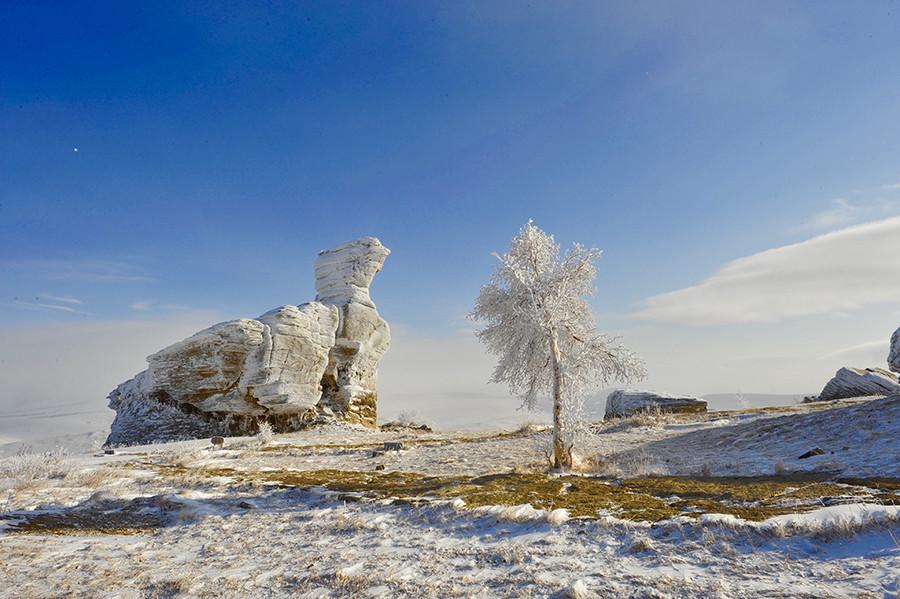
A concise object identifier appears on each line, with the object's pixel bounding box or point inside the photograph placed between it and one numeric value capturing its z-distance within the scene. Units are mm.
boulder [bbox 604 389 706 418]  29750
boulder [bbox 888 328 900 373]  19609
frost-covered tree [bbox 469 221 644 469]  13531
